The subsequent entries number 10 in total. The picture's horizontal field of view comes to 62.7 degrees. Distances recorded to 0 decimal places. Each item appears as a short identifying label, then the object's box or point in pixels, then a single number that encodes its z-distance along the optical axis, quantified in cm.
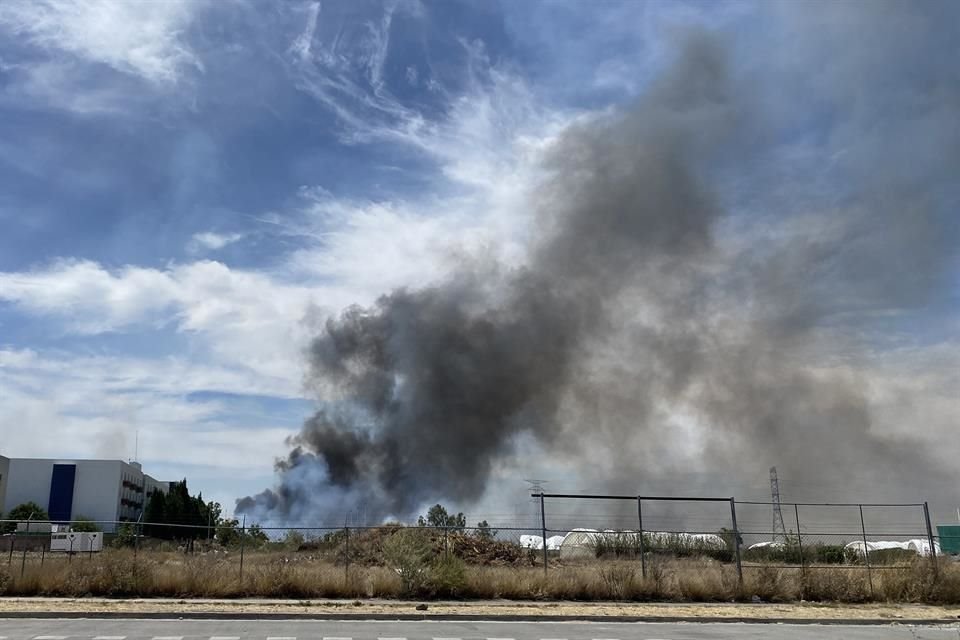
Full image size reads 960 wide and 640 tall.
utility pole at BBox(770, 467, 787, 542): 6756
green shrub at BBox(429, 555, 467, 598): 1927
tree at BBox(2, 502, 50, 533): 8362
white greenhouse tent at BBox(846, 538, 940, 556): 3435
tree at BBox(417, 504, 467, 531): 5621
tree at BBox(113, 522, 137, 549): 2939
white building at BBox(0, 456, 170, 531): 10050
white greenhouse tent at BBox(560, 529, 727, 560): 3098
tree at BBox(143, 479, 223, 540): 8125
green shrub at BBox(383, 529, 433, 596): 1931
